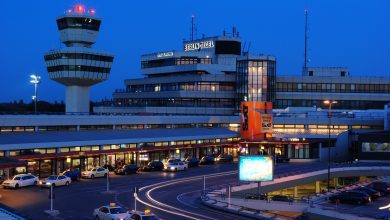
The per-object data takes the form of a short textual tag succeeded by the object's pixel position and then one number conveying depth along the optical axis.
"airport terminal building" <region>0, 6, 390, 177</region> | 65.06
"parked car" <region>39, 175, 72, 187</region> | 53.41
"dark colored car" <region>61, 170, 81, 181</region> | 58.78
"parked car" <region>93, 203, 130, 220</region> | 35.25
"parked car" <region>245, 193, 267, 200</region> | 51.05
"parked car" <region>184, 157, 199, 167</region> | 76.25
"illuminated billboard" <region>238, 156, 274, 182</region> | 50.44
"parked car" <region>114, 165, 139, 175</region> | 66.62
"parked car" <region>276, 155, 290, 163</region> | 86.69
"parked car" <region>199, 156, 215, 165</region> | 80.62
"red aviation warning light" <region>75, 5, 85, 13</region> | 88.72
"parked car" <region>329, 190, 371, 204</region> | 56.56
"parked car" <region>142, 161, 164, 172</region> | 70.38
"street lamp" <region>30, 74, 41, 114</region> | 77.78
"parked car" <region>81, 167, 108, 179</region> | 61.78
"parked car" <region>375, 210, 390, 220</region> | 43.29
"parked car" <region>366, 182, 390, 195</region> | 63.31
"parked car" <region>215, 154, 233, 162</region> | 84.25
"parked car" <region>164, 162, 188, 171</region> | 70.94
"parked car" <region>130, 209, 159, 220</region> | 33.62
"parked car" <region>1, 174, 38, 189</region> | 52.44
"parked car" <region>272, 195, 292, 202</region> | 52.88
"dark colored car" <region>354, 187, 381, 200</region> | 59.47
